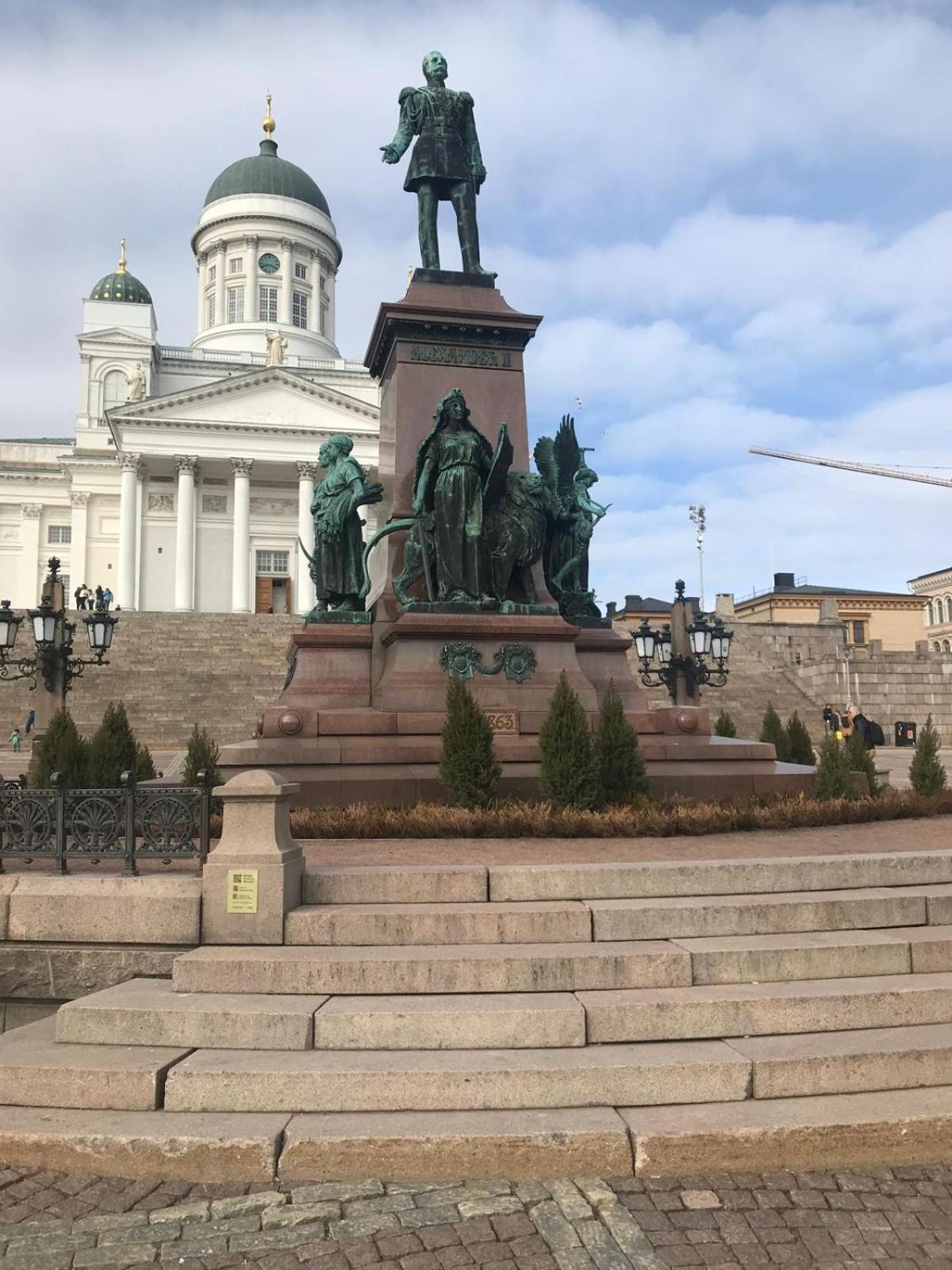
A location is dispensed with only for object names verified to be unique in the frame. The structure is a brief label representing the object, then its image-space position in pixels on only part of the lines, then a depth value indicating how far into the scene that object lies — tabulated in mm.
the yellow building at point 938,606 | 95000
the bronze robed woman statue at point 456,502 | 10844
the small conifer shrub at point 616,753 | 9469
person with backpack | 24894
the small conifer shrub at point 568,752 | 8980
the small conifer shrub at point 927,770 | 11469
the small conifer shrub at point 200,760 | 9719
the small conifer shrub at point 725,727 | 14770
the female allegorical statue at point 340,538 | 11711
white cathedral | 66875
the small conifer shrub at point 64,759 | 9430
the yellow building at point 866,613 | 76375
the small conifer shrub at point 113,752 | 9594
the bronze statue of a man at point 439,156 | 13156
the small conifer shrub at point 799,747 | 13727
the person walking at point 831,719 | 31466
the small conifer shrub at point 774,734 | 14234
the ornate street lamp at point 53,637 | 17250
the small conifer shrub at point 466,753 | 8969
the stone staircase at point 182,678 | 34281
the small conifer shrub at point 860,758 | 11859
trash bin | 42656
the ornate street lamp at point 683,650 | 20562
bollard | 5953
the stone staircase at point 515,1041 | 4469
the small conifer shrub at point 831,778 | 10375
